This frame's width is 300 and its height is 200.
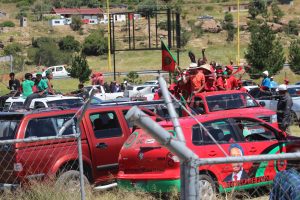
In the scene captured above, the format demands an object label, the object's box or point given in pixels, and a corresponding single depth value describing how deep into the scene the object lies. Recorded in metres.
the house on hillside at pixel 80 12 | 106.06
